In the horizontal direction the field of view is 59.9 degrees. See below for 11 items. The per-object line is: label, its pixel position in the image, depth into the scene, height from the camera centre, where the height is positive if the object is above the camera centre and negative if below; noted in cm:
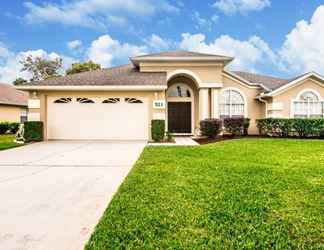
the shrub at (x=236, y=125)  1630 -5
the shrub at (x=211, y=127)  1540 -16
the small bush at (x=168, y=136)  1501 -65
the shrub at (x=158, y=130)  1466 -31
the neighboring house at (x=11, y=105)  2430 +171
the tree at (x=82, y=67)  3522 +719
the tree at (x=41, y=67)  4303 +885
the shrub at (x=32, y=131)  1478 -37
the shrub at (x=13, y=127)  2302 -26
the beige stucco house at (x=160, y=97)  1541 +160
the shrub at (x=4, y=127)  2199 -25
